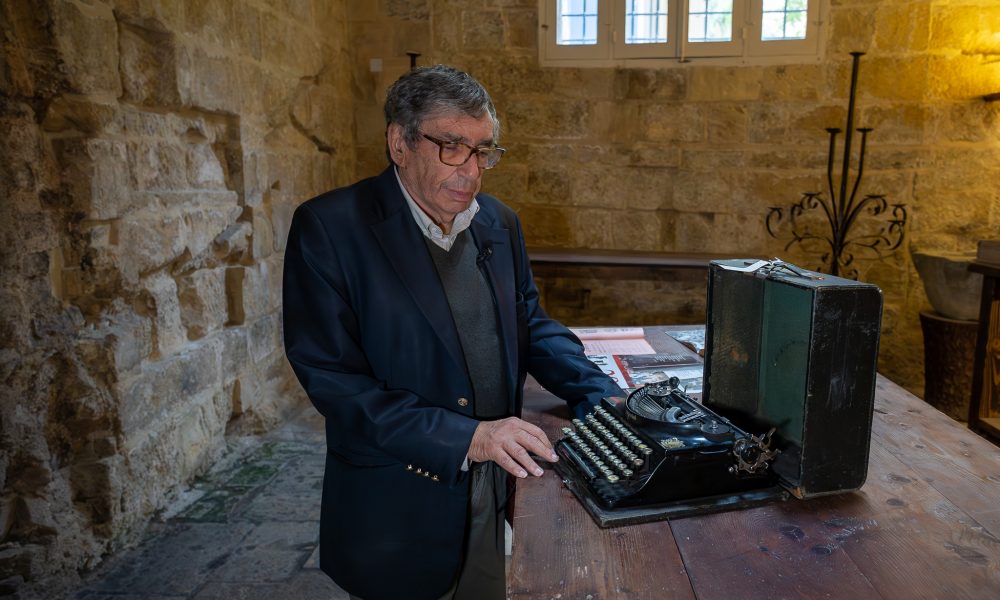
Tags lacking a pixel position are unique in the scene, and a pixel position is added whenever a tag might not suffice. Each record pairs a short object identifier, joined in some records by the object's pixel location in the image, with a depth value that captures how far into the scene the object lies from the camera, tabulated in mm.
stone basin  3678
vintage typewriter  1118
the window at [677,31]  4211
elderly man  1349
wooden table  937
